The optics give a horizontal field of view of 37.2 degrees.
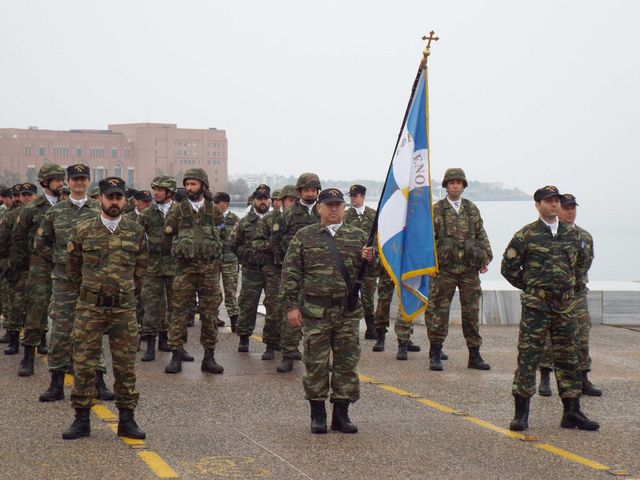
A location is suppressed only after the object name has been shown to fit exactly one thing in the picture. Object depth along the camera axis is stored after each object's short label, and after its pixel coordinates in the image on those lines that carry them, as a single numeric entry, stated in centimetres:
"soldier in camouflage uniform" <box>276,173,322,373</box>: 1100
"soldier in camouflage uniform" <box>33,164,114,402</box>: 891
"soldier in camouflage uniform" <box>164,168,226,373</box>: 1075
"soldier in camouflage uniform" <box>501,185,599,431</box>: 834
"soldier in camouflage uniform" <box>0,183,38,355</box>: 1156
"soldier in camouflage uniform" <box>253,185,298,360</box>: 1165
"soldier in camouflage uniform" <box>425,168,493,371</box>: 1134
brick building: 16950
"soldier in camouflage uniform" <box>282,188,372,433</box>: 811
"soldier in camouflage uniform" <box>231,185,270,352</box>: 1218
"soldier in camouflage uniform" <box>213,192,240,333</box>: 1513
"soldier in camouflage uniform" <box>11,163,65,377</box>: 1002
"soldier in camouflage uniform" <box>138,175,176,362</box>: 1206
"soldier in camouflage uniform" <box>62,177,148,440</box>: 766
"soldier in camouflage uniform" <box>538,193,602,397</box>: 946
